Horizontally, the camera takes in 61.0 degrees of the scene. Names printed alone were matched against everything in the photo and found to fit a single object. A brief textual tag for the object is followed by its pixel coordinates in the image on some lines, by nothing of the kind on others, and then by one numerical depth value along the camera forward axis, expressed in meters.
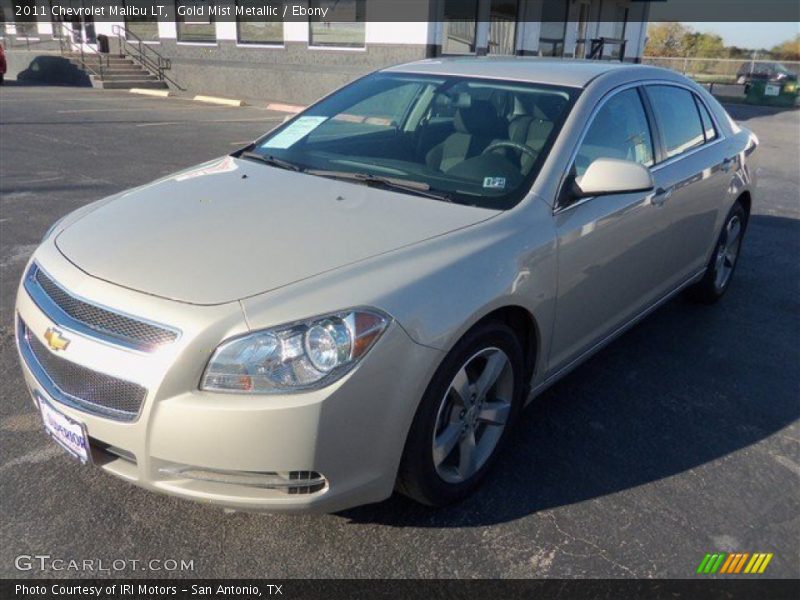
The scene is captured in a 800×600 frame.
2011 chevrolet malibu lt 2.12
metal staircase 21.80
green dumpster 26.25
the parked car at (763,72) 30.69
